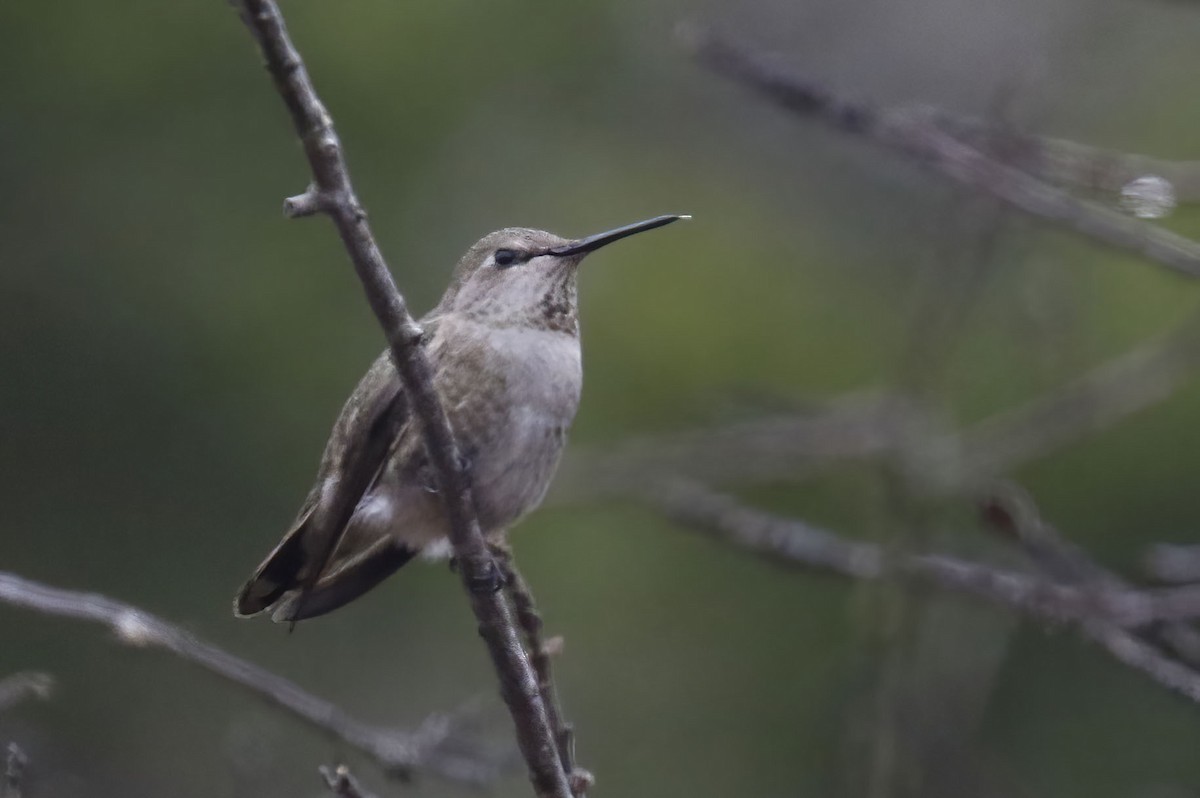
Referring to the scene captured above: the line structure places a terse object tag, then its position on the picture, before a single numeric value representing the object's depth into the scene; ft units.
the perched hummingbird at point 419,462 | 23.20
